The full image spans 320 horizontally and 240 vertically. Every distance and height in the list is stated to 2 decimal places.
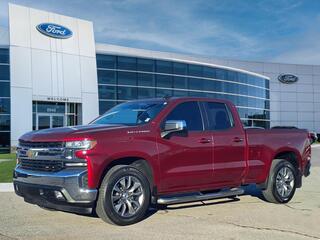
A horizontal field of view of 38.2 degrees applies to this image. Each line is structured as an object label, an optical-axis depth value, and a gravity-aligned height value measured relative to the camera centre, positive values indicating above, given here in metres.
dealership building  30.03 +3.33
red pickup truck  6.16 -0.62
